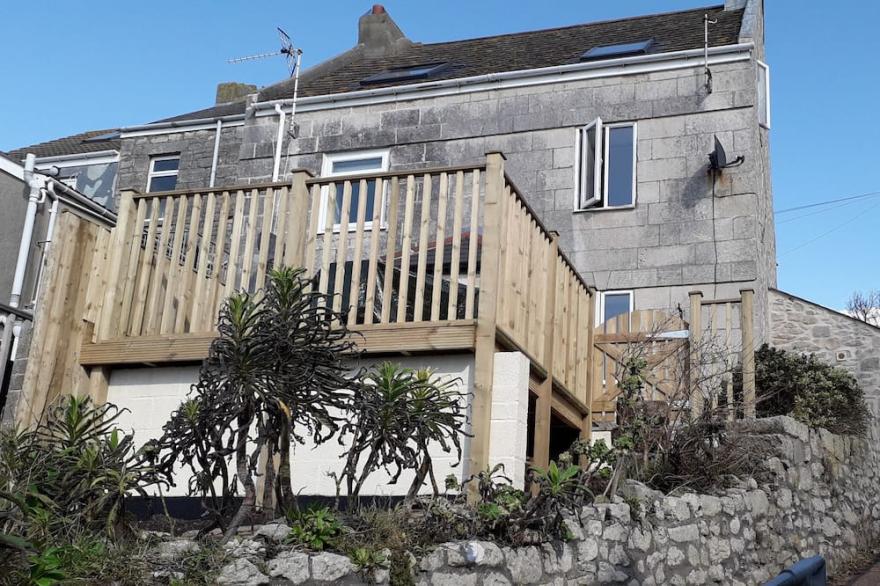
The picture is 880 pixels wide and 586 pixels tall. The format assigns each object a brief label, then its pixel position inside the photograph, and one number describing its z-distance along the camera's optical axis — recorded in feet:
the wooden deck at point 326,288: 22.85
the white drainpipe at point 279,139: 51.42
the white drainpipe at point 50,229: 39.55
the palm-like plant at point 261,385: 17.60
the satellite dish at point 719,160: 43.31
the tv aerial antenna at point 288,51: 58.43
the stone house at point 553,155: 26.32
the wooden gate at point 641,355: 31.37
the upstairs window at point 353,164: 50.70
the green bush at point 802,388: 33.58
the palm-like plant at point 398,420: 18.47
